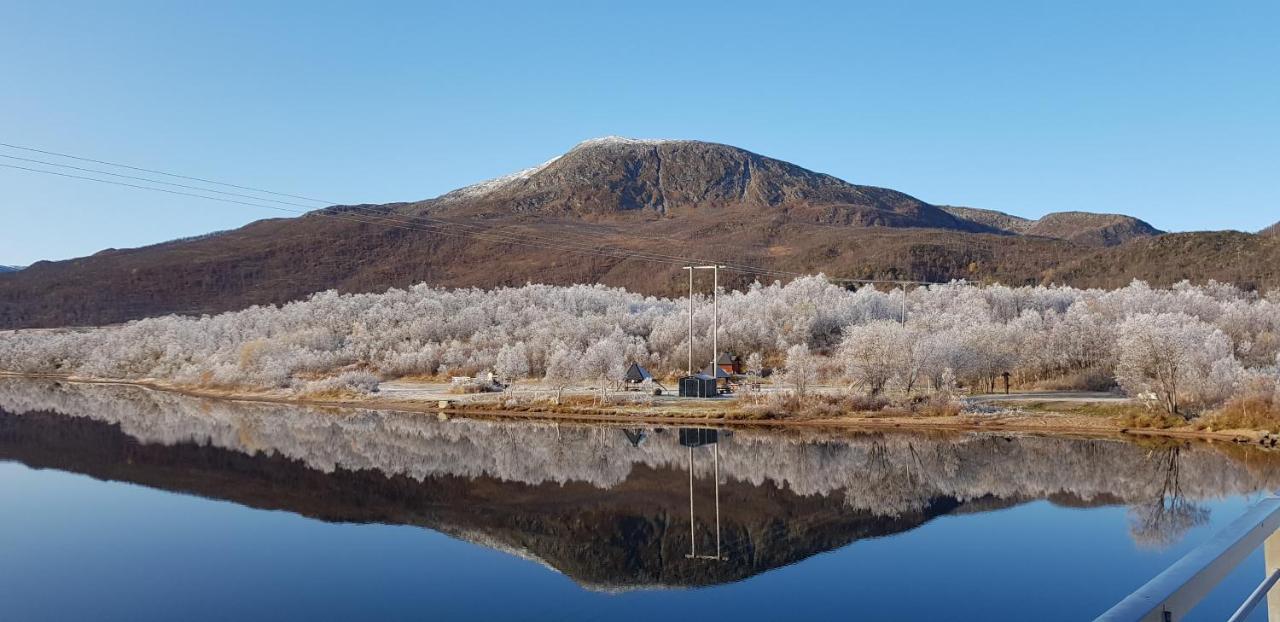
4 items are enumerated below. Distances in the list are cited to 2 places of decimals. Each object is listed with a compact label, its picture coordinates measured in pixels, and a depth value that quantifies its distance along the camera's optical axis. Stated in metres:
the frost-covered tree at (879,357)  36.06
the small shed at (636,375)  46.81
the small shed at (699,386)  40.12
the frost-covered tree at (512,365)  51.53
